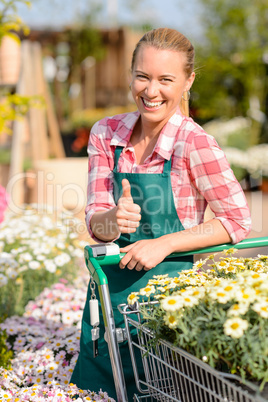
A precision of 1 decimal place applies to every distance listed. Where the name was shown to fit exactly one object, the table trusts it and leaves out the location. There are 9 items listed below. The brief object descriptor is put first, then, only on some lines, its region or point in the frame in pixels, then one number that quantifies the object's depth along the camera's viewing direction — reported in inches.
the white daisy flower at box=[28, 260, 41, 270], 152.0
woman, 114.4
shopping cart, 101.9
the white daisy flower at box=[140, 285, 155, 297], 108.3
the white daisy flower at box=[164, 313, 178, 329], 103.0
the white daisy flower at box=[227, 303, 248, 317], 100.9
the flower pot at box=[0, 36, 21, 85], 281.9
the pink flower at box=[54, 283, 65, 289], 150.8
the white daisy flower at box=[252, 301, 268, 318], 100.6
